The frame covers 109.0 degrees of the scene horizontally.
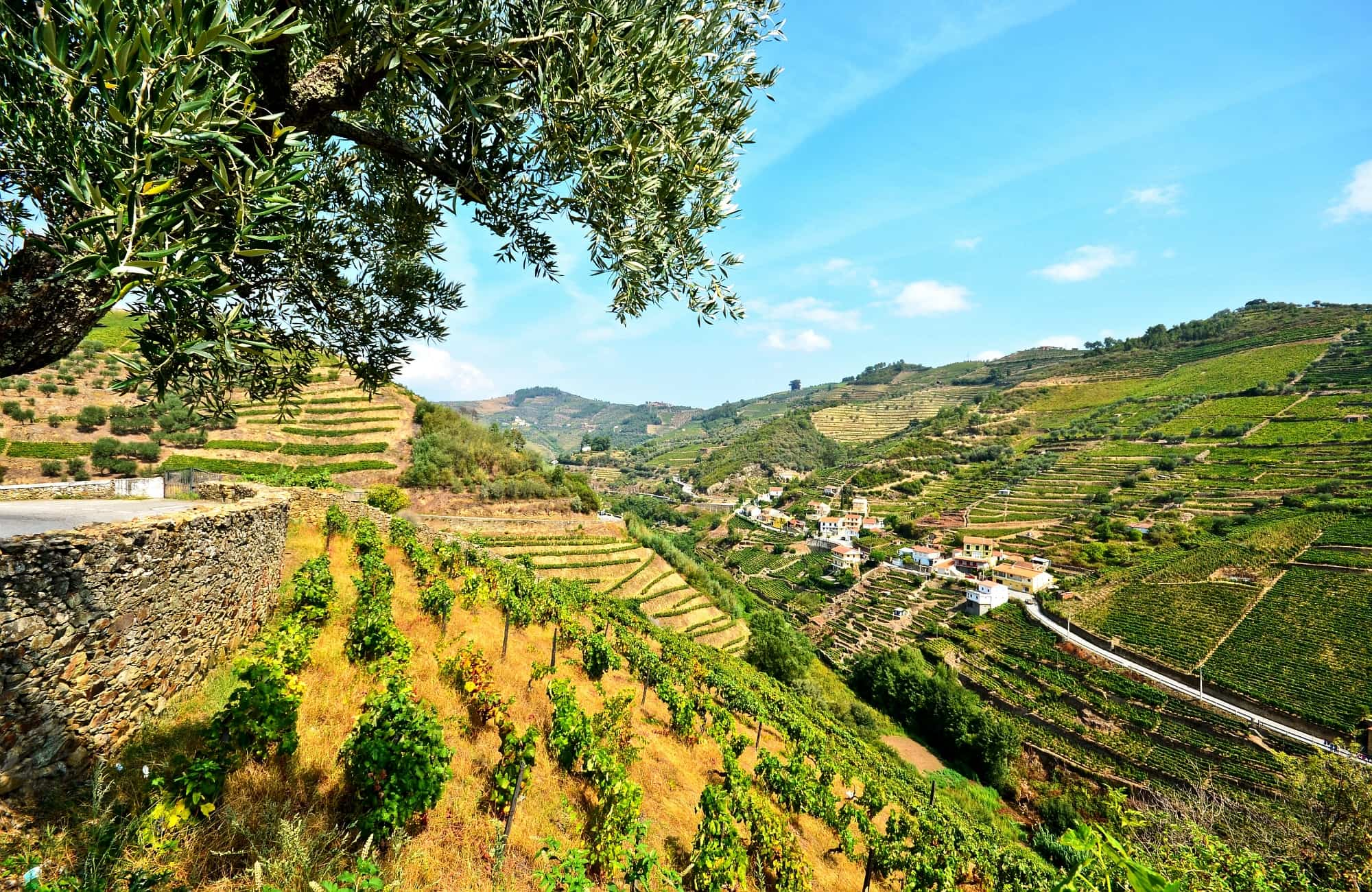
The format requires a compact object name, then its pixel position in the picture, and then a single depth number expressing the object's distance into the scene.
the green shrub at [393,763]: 5.52
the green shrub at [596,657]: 15.84
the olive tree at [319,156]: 2.41
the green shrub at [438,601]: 13.89
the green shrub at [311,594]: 10.52
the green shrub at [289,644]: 7.63
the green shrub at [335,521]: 18.27
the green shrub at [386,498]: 30.83
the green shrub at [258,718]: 5.43
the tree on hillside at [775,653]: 41.12
